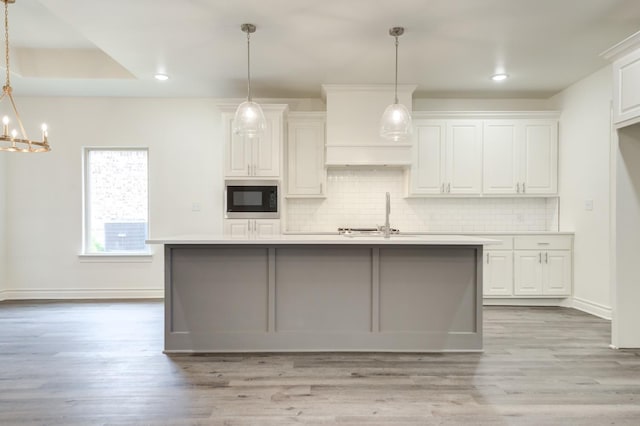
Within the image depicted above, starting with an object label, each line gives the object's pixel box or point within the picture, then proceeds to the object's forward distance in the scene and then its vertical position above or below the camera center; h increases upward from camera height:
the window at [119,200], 5.33 +0.10
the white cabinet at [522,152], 4.99 +0.73
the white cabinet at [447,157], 5.00 +0.67
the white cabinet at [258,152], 4.75 +0.69
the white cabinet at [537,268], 4.76 -0.74
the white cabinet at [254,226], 4.74 -0.22
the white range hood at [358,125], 4.71 +1.02
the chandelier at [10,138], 3.07 +0.59
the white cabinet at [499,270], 4.78 -0.77
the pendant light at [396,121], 3.21 +0.73
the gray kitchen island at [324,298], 3.15 -0.74
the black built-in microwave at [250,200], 4.74 +0.10
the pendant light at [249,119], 3.19 +0.74
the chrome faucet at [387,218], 3.18 -0.09
